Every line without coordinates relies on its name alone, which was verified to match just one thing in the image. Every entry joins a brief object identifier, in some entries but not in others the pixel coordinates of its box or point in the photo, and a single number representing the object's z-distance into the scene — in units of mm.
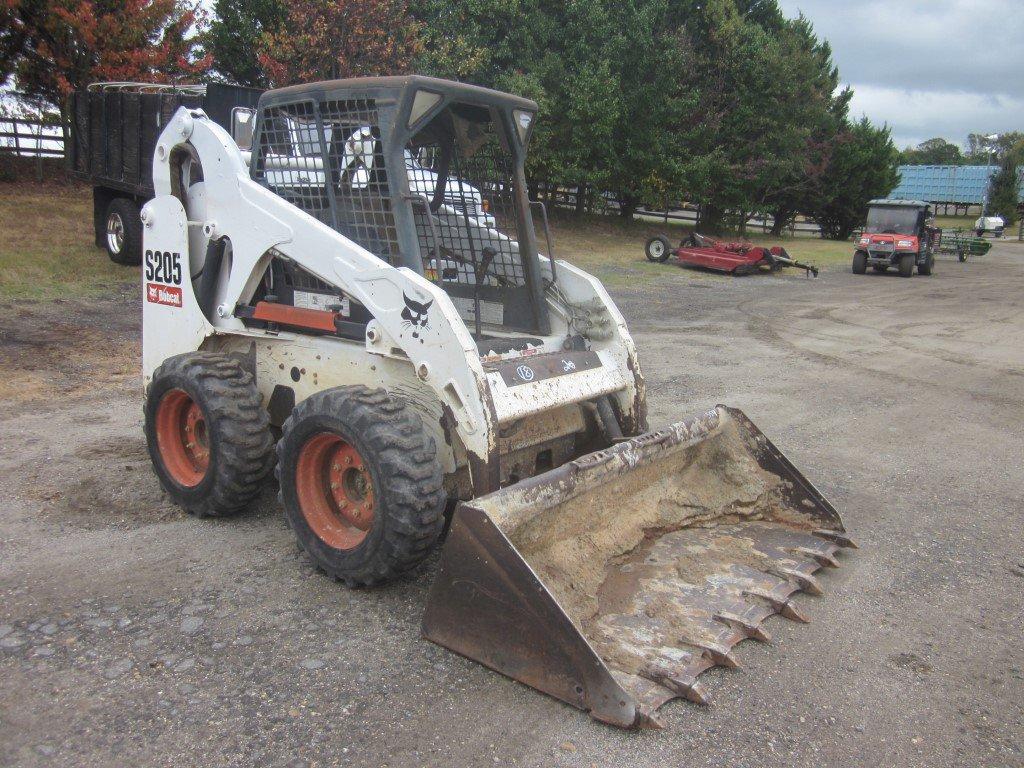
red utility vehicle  23422
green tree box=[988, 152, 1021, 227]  56281
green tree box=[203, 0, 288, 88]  22156
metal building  64125
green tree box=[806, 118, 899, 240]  37375
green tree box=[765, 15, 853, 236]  28695
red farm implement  21016
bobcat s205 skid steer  3531
